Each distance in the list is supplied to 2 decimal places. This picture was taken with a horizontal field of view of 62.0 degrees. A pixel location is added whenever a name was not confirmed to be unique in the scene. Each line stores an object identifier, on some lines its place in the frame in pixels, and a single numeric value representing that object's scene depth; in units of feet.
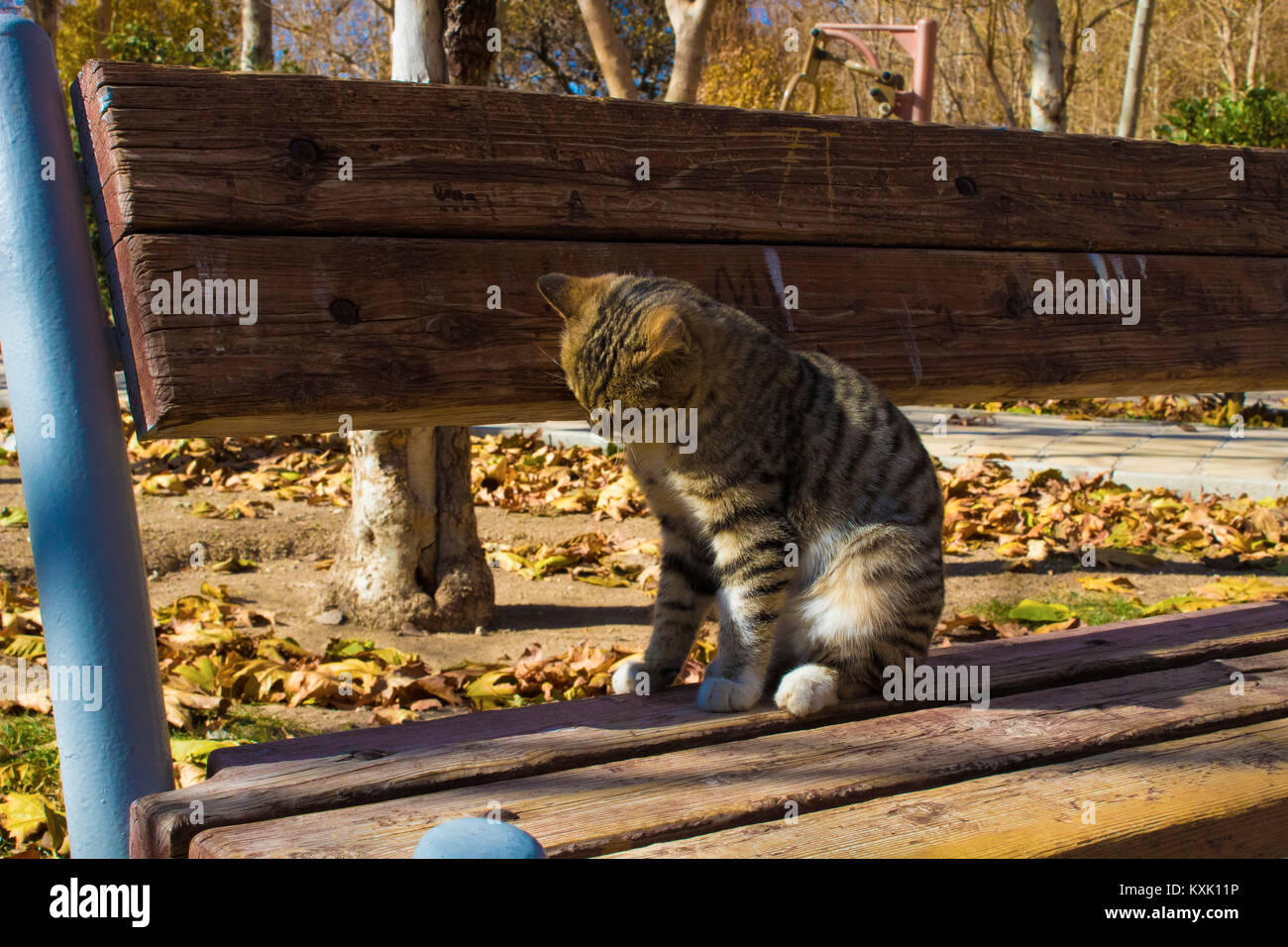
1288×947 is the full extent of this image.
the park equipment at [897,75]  35.73
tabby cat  7.46
